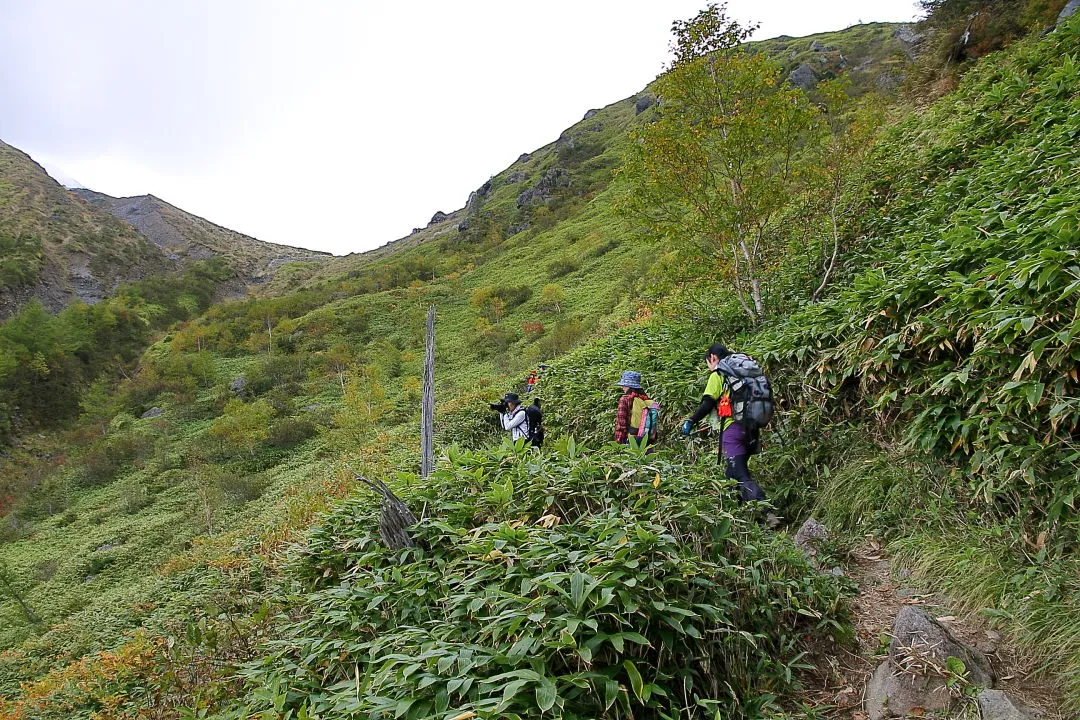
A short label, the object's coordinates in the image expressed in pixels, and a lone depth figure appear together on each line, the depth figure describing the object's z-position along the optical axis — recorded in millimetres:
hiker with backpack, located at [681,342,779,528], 4629
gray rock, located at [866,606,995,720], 2494
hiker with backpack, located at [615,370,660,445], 5727
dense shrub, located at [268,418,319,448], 22969
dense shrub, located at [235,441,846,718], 2199
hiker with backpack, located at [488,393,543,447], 7430
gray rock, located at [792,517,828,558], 4043
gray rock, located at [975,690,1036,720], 2301
